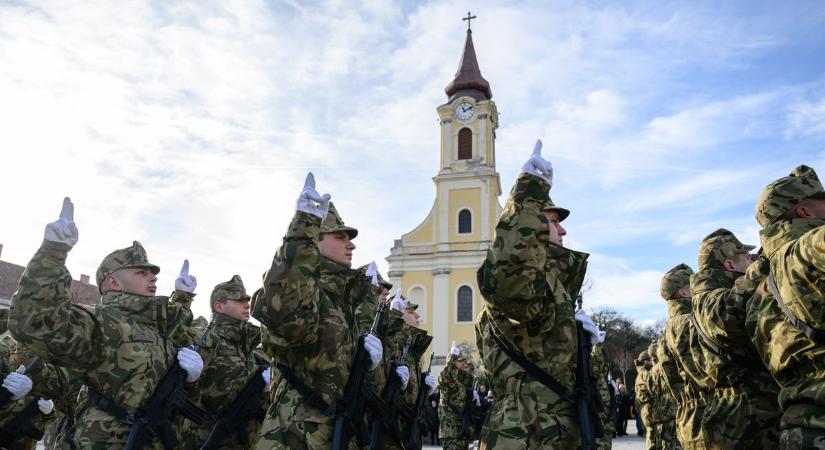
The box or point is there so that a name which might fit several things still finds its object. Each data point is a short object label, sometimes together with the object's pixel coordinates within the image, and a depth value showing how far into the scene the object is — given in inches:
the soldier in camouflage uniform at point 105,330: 161.3
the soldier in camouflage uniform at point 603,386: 322.9
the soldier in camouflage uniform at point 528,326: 128.3
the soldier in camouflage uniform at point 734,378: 156.4
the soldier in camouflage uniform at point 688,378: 194.7
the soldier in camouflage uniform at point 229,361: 237.9
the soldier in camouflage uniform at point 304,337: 147.1
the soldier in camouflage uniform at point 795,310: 114.8
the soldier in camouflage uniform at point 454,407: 493.7
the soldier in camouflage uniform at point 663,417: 382.1
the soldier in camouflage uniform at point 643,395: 398.9
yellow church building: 1638.8
